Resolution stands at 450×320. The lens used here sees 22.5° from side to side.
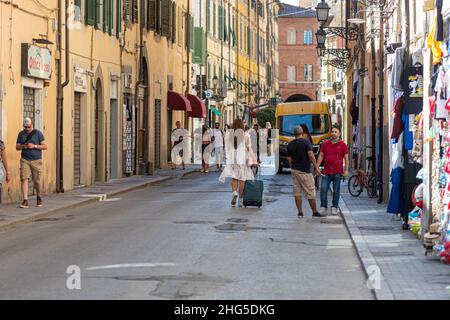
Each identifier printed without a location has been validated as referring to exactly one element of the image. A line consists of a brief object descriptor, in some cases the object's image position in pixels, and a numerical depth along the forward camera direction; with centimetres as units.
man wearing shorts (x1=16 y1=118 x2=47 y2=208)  2297
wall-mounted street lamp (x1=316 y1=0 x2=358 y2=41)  3547
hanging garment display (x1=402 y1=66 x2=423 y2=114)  1738
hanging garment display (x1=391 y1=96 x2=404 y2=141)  1812
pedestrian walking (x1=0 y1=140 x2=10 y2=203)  2131
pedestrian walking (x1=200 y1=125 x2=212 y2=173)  4281
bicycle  2712
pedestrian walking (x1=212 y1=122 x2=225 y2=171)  4512
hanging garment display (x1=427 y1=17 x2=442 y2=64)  1453
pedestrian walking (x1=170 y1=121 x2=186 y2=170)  4542
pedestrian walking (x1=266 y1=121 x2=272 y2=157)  6872
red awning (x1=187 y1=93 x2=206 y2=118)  4972
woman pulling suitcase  2414
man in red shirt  2197
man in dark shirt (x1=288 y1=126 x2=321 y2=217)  2167
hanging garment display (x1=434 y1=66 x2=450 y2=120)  1382
